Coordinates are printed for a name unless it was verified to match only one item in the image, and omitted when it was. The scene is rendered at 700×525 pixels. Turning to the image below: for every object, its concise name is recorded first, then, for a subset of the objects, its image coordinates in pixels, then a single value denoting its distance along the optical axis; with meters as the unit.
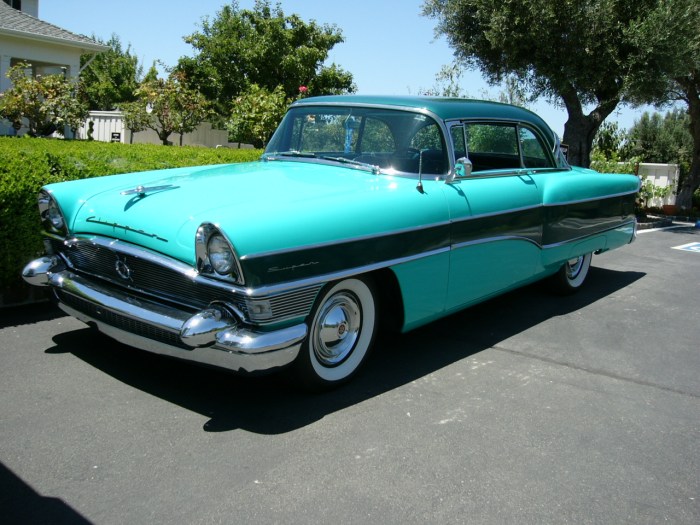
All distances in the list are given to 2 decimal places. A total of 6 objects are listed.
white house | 17.44
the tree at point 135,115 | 19.12
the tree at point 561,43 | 11.22
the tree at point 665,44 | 11.06
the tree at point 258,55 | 24.19
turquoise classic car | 3.26
